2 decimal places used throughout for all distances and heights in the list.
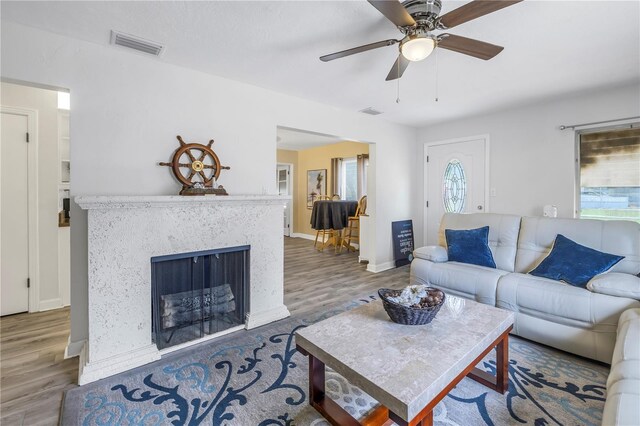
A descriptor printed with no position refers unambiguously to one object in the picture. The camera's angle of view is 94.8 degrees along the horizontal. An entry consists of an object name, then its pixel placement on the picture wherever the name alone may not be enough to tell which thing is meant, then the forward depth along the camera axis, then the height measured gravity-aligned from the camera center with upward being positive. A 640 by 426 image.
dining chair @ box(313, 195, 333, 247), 6.33 -0.50
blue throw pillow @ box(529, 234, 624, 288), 2.29 -0.43
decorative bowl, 1.62 -0.58
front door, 4.42 +0.47
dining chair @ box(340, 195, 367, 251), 6.17 -0.50
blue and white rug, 1.60 -1.12
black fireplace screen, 2.36 -0.73
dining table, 6.07 -0.15
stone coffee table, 1.17 -0.69
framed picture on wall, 7.38 +0.63
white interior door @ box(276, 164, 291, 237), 8.11 +0.72
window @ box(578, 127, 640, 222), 3.26 +0.41
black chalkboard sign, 4.87 -0.53
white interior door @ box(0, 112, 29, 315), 2.86 -0.06
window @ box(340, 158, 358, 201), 6.96 +0.70
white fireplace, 2.01 -0.31
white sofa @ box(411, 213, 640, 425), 1.98 -0.62
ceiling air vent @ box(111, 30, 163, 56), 2.12 +1.25
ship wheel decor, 2.53 +0.37
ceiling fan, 1.50 +1.03
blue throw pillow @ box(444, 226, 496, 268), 2.97 -0.39
